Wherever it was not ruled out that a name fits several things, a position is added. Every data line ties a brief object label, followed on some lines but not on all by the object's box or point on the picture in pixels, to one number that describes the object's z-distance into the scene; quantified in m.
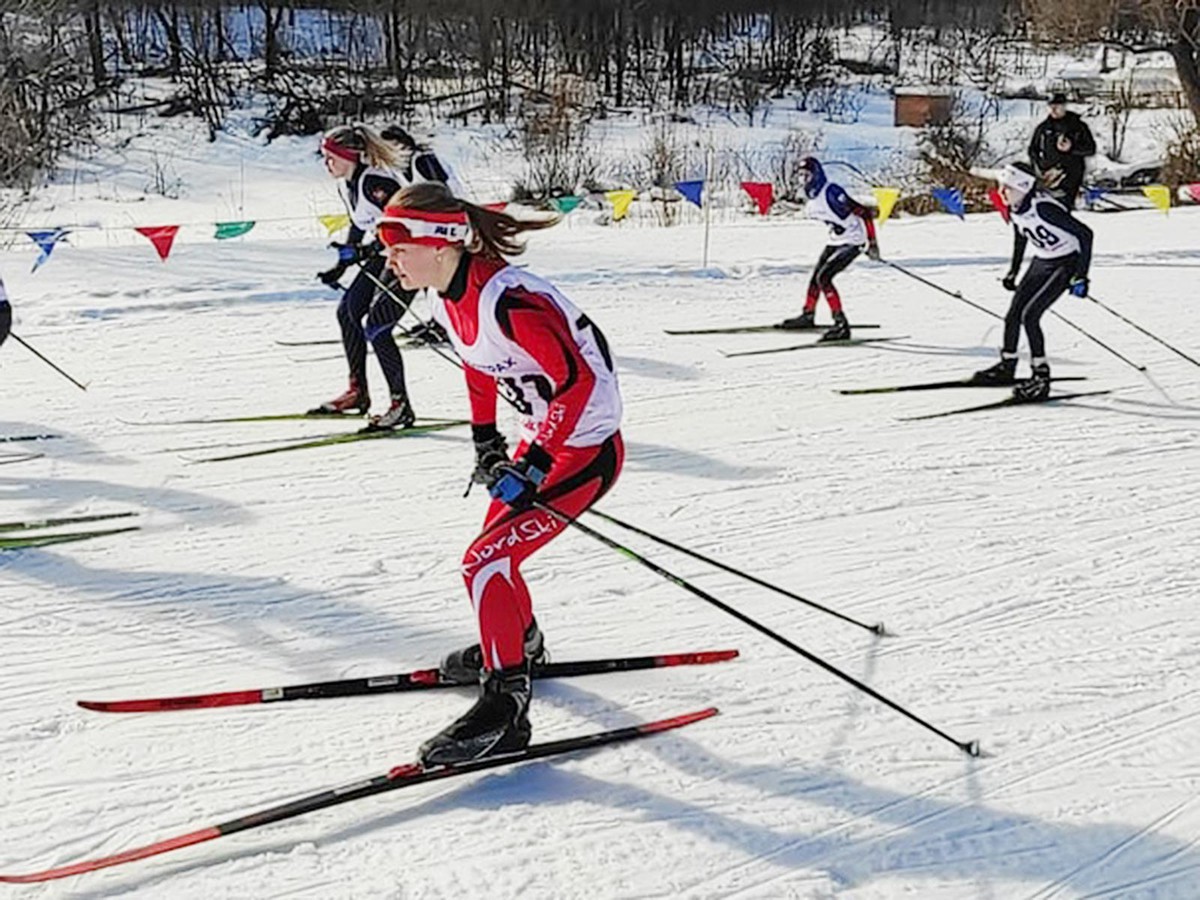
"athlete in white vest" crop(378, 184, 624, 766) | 3.26
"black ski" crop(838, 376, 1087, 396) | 7.43
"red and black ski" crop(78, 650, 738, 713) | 3.63
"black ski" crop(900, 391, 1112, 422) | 6.94
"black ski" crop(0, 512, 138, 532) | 5.17
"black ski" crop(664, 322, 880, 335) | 8.88
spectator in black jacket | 9.67
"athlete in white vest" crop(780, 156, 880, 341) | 8.65
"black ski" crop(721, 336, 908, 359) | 8.30
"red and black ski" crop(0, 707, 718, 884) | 2.91
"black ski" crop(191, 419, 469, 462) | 6.24
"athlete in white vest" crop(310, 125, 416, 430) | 6.47
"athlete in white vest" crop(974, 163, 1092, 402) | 7.02
